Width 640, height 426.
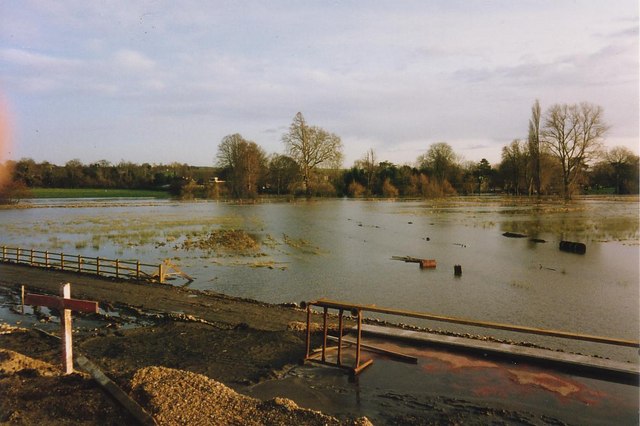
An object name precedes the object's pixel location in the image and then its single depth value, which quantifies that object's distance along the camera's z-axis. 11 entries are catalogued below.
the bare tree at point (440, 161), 139.62
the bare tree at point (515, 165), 115.13
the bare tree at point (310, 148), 122.62
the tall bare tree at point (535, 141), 97.88
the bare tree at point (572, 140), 89.81
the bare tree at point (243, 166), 118.88
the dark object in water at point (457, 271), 26.08
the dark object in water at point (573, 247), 33.83
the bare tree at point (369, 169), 144.38
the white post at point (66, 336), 7.62
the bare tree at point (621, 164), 119.55
